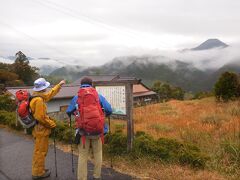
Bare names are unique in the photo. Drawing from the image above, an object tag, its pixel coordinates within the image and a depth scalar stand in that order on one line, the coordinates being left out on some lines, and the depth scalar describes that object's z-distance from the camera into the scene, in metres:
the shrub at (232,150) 3.49
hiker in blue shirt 3.02
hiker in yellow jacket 3.26
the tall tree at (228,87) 12.47
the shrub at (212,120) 6.14
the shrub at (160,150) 3.42
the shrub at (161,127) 5.56
